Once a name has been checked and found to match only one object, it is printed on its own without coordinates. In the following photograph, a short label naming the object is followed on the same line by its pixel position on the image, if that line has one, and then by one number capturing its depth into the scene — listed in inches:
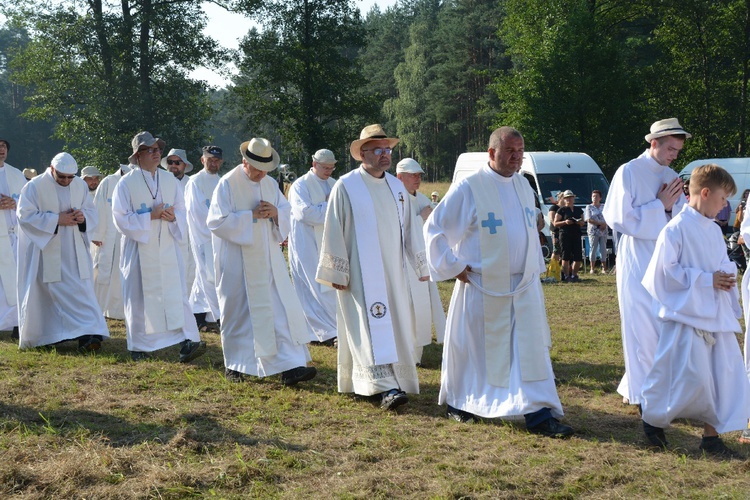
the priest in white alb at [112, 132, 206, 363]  354.9
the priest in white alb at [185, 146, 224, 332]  446.0
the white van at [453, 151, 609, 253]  766.0
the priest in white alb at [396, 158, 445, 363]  327.0
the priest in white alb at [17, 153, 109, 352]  374.3
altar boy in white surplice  216.1
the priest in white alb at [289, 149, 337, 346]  407.5
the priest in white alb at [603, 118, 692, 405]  260.1
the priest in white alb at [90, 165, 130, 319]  492.4
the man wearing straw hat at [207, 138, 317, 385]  305.4
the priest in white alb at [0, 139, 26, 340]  435.2
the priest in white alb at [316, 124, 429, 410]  270.8
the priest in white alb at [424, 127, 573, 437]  241.6
